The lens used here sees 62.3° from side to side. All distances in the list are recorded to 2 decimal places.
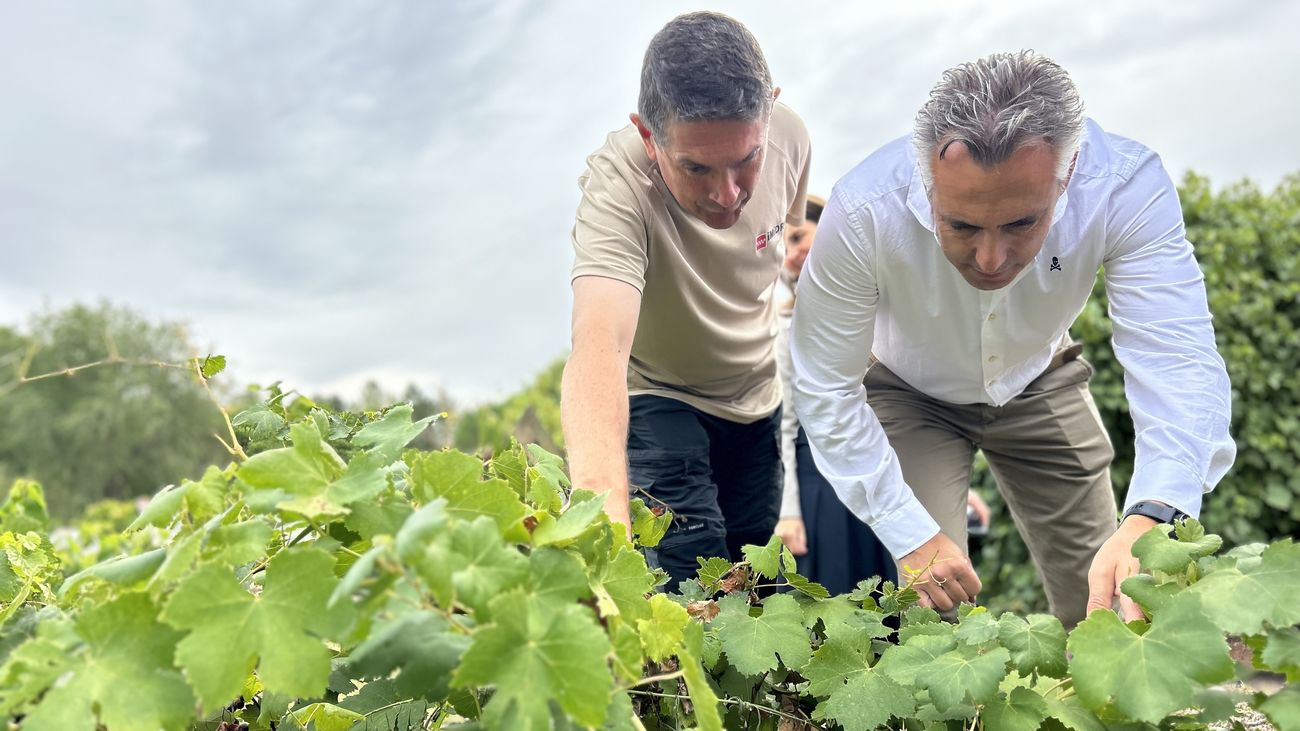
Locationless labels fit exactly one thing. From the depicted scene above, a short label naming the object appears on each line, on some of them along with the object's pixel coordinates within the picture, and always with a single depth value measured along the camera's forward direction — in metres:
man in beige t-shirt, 2.46
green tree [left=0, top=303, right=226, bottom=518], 36.94
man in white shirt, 2.29
